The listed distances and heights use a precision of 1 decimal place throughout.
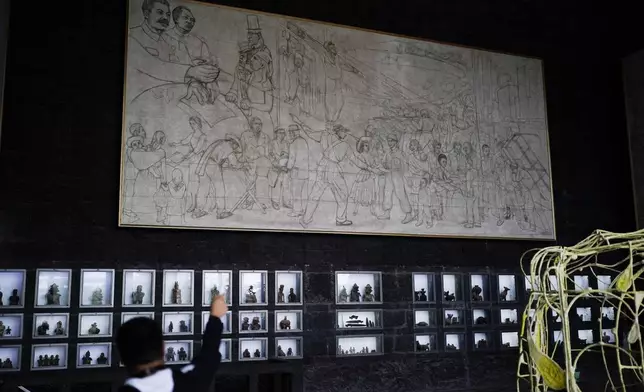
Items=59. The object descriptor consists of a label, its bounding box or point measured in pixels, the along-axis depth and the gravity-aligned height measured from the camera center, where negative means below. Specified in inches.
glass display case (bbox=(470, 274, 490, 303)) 426.6 -18.7
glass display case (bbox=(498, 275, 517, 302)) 436.8 -19.5
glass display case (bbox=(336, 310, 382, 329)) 384.2 -35.0
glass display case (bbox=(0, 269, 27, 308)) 313.7 -10.3
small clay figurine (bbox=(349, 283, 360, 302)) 387.9 -20.1
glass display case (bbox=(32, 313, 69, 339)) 317.4 -29.7
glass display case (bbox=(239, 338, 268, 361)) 357.4 -48.6
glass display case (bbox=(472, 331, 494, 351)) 422.9 -53.9
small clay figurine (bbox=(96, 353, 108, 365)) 327.0 -48.3
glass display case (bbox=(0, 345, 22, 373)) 309.7 -44.5
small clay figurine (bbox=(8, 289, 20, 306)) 314.1 -15.8
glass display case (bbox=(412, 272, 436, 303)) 408.2 -16.8
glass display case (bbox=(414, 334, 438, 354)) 403.9 -52.7
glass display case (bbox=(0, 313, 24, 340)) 311.3 -29.0
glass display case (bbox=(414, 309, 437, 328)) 406.6 -36.9
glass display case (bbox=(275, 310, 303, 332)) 367.2 -33.6
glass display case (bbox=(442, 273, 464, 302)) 417.7 -18.0
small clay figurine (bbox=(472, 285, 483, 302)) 426.6 -22.4
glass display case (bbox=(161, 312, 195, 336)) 343.9 -31.9
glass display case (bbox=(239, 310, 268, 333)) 359.6 -32.9
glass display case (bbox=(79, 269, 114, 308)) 328.8 -11.7
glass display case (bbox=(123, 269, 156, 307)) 336.8 -12.0
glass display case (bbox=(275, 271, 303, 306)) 370.0 -14.6
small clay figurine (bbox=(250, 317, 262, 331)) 361.4 -35.1
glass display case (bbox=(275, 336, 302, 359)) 366.0 -49.1
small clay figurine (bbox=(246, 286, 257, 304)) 362.6 -18.9
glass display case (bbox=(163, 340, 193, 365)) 342.6 -47.1
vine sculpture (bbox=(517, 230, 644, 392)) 119.3 -9.7
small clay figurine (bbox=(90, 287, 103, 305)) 329.7 -16.2
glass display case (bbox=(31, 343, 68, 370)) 315.6 -45.1
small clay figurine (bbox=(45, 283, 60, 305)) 321.1 -14.9
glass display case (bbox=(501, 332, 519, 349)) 432.9 -54.7
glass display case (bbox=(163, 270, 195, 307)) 345.4 -12.6
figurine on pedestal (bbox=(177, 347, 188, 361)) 344.5 -48.6
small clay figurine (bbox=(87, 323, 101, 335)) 327.0 -33.0
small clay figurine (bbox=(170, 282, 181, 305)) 345.7 -16.6
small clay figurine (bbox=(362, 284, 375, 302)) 391.5 -20.5
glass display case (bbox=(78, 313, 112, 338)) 326.0 -30.6
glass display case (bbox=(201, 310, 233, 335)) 354.6 -32.6
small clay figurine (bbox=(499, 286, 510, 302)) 435.8 -23.9
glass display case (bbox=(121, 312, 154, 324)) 334.0 -26.2
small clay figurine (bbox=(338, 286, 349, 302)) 384.2 -20.4
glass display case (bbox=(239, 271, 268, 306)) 362.0 -14.1
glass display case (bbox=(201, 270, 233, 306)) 353.3 -11.8
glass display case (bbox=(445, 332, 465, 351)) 414.0 -53.1
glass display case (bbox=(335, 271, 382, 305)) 386.0 -15.6
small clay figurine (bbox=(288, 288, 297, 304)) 372.2 -20.0
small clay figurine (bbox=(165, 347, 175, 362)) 342.0 -48.6
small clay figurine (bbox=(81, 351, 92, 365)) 324.2 -47.6
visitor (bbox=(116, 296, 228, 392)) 119.4 -19.5
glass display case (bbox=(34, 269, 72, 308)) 320.5 -10.9
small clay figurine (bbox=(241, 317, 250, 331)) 359.3 -34.3
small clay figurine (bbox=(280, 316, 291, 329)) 367.6 -34.9
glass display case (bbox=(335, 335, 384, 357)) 382.0 -50.9
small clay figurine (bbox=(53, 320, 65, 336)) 320.8 -32.1
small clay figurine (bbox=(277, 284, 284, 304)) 369.1 -18.6
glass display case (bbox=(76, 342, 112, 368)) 324.2 -45.8
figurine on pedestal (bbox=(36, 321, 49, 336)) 317.4 -31.2
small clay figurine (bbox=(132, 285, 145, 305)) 337.7 -16.4
